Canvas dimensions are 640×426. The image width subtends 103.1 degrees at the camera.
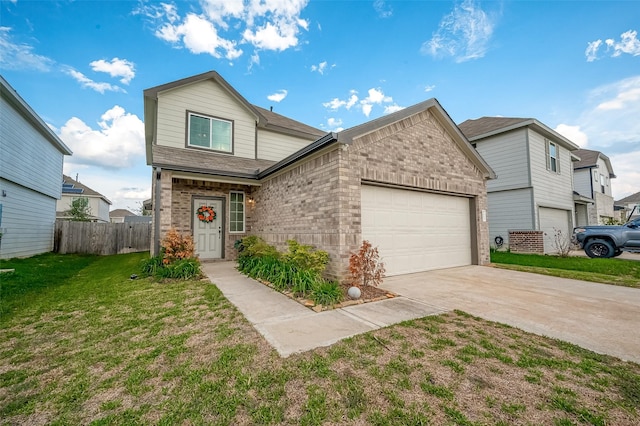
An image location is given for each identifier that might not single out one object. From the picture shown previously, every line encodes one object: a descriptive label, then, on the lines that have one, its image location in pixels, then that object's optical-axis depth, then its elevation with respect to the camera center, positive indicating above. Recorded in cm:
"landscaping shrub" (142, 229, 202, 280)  658 -90
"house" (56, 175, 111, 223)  2564 +328
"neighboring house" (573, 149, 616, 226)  1681 +312
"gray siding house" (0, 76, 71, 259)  894 +209
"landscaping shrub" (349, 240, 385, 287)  518 -79
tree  2248 +166
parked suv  941 -42
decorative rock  468 -119
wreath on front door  939 +54
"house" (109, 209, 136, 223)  4128 +250
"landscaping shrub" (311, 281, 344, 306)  443 -118
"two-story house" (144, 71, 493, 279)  597 +139
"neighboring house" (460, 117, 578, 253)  1196 +252
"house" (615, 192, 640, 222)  3305 +363
